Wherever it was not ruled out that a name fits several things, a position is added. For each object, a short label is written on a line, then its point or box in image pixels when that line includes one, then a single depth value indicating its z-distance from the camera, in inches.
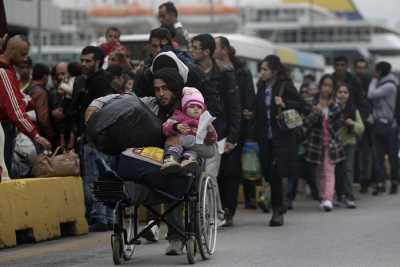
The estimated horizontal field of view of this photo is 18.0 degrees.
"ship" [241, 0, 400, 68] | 4963.1
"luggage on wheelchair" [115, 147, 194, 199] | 358.3
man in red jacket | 444.1
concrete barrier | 440.5
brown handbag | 483.5
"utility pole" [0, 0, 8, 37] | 405.4
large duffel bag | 359.9
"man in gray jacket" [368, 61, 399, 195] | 741.3
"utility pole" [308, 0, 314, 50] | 4542.3
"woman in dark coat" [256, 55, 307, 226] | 516.7
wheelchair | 358.0
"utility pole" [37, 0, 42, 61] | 871.3
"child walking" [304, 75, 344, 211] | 635.5
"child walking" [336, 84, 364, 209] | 647.1
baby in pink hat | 358.9
